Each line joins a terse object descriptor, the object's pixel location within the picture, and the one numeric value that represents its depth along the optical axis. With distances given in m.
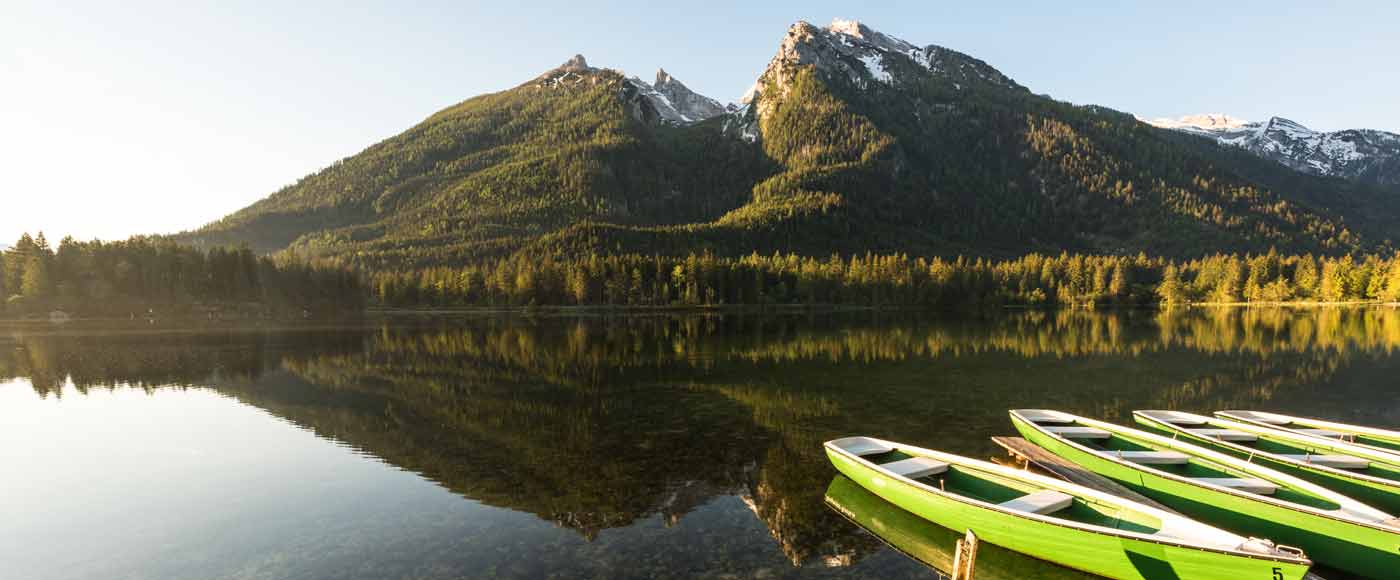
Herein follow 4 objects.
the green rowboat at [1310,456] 20.30
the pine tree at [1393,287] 176.38
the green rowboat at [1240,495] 15.66
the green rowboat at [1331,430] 26.66
